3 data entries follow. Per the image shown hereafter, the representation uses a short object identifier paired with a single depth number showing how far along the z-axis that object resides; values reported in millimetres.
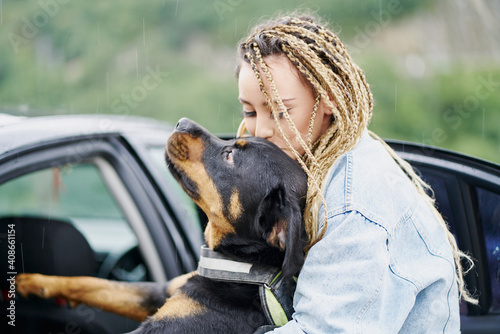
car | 2502
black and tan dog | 2363
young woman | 1858
